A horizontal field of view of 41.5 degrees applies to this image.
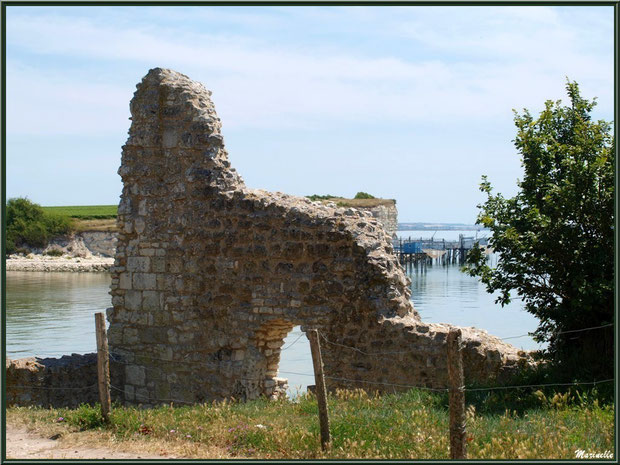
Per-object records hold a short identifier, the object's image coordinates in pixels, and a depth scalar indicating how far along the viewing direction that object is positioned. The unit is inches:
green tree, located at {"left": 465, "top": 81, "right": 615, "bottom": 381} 420.5
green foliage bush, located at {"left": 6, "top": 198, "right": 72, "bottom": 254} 2938.0
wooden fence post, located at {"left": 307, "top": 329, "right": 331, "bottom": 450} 329.7
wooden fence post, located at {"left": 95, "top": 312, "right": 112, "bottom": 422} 384.2
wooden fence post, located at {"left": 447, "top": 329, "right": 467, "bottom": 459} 295.9
